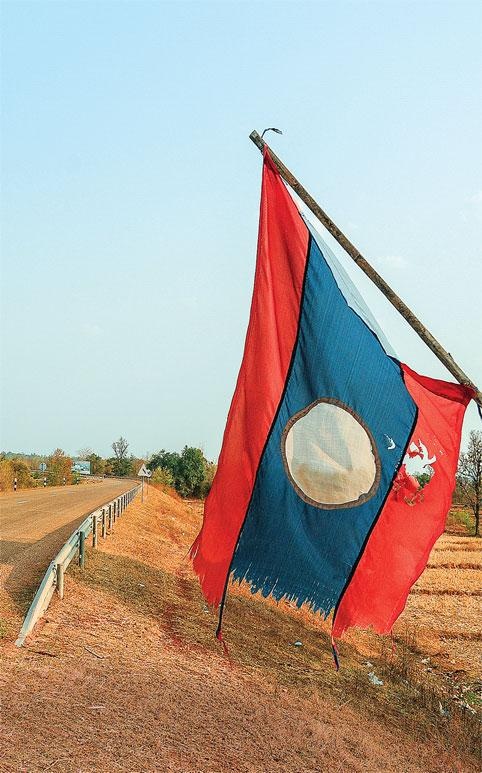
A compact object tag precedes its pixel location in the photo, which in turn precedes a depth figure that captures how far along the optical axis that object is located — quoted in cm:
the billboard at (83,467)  9951
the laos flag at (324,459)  596
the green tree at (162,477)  6843
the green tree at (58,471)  6097
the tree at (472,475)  5682
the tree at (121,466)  12188
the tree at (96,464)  12364
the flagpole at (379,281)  577
